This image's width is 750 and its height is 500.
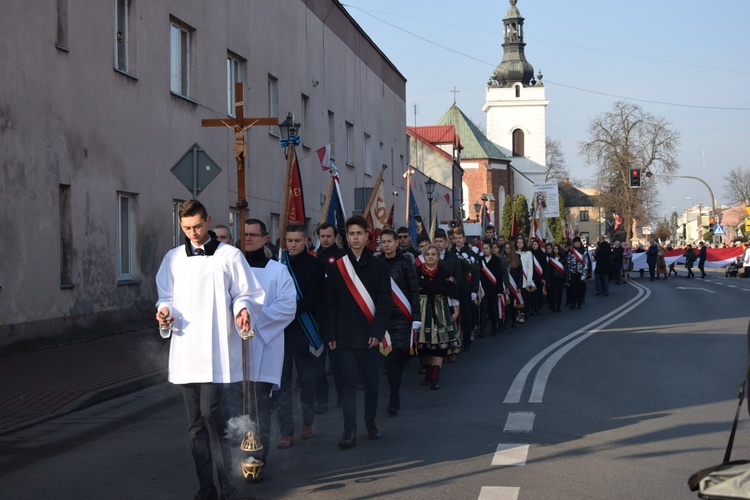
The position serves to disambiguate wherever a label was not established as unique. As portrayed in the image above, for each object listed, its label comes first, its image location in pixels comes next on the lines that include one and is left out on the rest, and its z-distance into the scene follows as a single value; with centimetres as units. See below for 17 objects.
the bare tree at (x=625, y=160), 7544
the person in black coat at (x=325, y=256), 938
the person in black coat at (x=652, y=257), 4364
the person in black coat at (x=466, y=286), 1548
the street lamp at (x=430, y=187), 3431
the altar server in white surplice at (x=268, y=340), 693
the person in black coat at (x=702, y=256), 4628
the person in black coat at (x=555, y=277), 2438
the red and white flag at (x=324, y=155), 1692
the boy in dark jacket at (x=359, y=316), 815
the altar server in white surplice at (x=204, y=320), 593
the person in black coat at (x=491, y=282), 1847
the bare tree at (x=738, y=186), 9912
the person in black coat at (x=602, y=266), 2974
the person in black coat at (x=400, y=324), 934
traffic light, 4581
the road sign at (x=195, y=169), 1488
